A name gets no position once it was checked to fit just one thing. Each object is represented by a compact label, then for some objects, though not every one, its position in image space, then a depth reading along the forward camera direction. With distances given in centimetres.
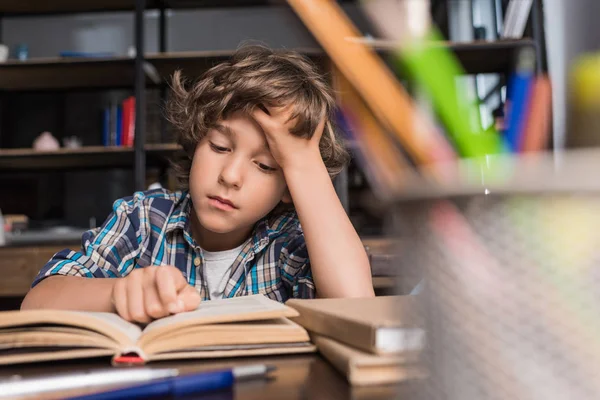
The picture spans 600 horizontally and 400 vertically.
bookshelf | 242
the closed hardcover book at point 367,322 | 21
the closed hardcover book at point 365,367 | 32
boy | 81
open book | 40
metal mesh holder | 16
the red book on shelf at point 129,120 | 259
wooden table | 30
